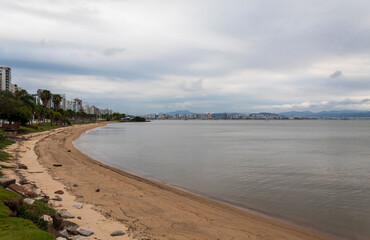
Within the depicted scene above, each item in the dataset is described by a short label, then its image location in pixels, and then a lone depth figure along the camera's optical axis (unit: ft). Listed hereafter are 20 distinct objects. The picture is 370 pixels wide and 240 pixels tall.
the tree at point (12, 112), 157.17
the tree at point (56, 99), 339.53
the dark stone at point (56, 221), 26.63
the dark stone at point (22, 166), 61.95
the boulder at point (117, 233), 28.58
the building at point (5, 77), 592.68
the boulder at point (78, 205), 37.06
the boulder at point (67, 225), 27.37
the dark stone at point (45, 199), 35.32
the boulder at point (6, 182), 33.37
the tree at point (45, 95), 292.20
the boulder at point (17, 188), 34.18
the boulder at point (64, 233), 25.12
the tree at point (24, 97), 251.39
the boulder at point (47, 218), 26.05
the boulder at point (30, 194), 35.95
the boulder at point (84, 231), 27.37
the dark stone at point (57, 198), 39.59
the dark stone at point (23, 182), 45.49
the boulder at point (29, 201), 30.46
